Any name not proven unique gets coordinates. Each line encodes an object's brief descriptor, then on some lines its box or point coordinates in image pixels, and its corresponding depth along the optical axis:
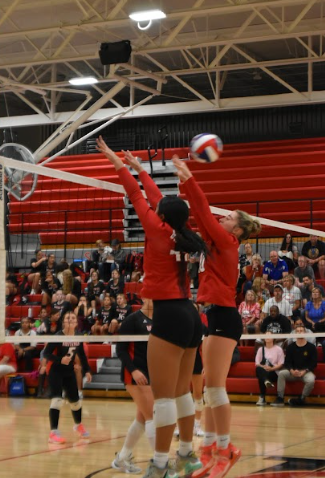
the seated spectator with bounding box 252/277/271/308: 15.61
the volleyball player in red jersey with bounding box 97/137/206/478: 5.29
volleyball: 6.27
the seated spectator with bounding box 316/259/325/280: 17.39
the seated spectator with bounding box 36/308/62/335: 12.46
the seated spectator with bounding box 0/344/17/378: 13.20
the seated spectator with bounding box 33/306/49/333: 13.91
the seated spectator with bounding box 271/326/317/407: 14.37
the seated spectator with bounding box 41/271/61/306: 14.30
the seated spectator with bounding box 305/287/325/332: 14.96
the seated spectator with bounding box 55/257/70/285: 14.80
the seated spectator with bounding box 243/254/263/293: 16.22
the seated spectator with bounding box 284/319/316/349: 14.41
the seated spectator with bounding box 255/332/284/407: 14.54
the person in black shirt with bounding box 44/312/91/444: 9.67
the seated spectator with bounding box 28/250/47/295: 15.28
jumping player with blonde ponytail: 5.80
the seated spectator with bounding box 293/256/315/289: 16.33
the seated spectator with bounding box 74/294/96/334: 13.70
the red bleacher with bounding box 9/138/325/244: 21.66
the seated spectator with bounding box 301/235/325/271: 17.77
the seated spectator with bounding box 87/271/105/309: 14.06
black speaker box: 16.31
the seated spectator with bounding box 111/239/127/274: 14.76
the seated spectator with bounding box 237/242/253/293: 16.33
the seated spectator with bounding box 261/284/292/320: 14.89
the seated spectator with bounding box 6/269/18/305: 12.40
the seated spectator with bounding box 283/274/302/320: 15.04
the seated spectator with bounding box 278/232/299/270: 17.38
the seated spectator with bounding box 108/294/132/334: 14.36
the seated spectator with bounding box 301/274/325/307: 15.56
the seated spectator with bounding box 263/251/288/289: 16.69
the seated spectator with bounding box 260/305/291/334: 14.27
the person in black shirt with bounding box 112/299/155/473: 7.09
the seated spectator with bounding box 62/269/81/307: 12.91
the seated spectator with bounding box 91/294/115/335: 13.81
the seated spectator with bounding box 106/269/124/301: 13.73
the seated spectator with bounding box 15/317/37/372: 16.88
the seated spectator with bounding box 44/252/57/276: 15.76
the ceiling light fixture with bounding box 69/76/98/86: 19.58
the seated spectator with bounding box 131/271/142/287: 13.45
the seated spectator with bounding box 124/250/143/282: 14.20
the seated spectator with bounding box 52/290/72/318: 13.63
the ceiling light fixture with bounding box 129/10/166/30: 15.38
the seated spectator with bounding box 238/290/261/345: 14.65
